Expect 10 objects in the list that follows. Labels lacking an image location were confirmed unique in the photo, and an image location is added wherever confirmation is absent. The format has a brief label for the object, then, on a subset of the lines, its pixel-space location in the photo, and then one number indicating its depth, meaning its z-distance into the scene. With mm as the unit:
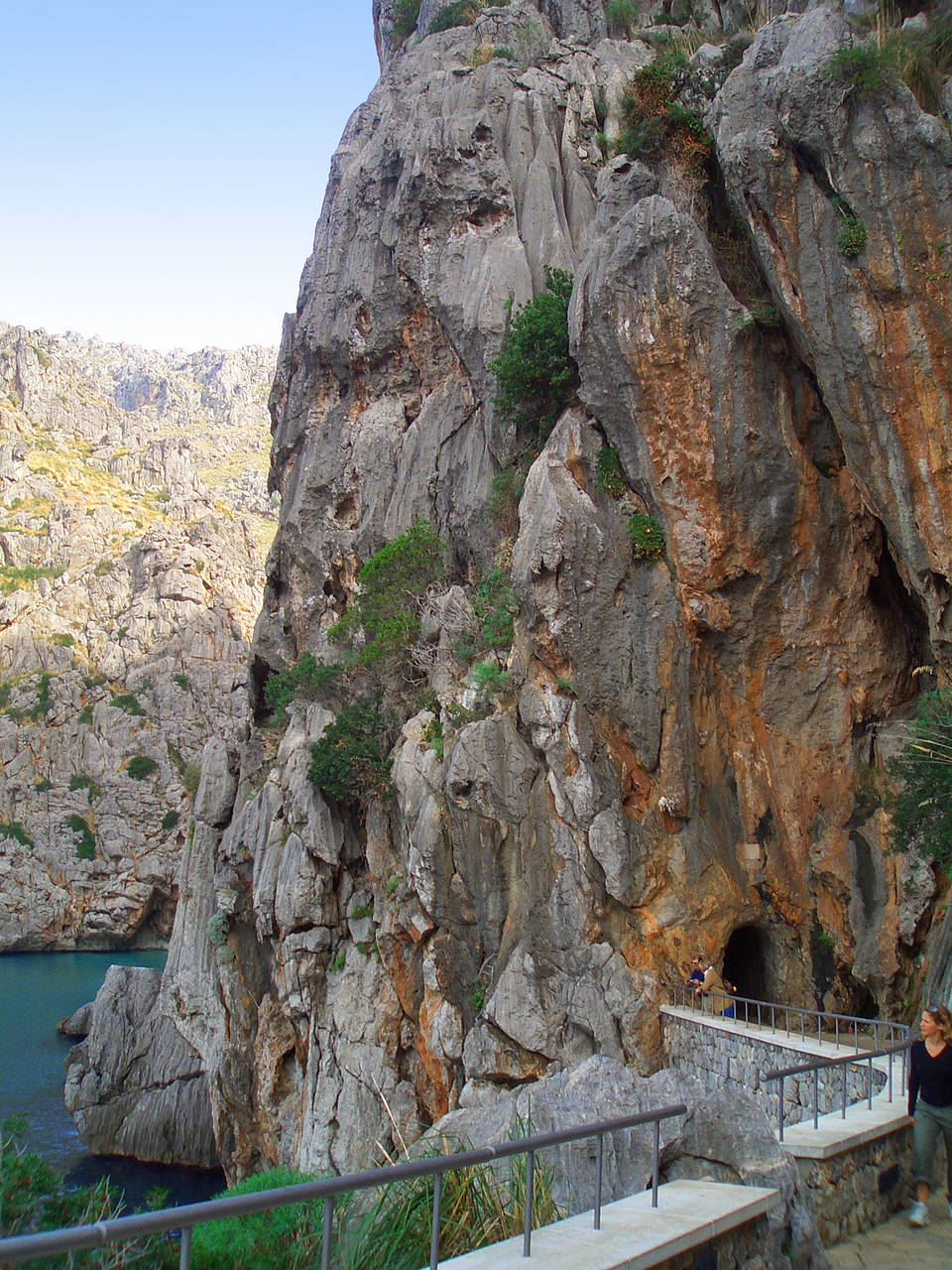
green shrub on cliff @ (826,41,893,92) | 19453
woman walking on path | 8000
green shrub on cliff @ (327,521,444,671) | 30703
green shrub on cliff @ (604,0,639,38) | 37281
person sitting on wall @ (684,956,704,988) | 21141
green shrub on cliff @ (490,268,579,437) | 27328
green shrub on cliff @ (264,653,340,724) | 32625
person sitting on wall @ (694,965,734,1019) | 20828
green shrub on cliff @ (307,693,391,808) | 28625
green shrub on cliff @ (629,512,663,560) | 24172
